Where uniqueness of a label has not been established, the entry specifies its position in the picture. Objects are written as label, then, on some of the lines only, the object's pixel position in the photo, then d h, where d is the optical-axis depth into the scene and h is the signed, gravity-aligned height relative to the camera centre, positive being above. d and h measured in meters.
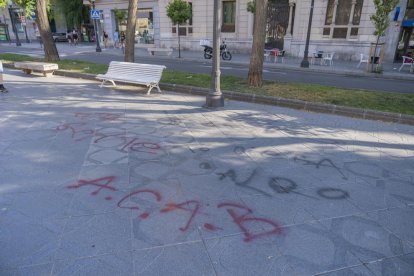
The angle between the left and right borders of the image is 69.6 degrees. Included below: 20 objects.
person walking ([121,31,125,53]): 27.16 -0.49
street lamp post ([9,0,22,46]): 30.12 +1.45
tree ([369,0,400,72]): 14.10 +1.17
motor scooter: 19.98 -1.05
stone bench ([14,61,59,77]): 11.10 -1.23
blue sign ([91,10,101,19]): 21.67 +1.38
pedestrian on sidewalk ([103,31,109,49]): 29.79 -0.45
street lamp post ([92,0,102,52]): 24.94 -0.90
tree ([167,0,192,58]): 20.30 +1.62
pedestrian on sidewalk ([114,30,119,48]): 29.39 -0.43
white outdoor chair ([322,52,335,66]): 17.87 -1.30
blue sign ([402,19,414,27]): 19.39 +1.04
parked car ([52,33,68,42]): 38.84 -0.44
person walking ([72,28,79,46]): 34.47 -0.26
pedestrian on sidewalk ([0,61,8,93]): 8.48 -1.52
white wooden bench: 8.79 -1.15
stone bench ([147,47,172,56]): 21.67 -1.08
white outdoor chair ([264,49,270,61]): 19.93 -1.15
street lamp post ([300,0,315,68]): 16.88 -1.30
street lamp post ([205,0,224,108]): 6.82 -0.83
